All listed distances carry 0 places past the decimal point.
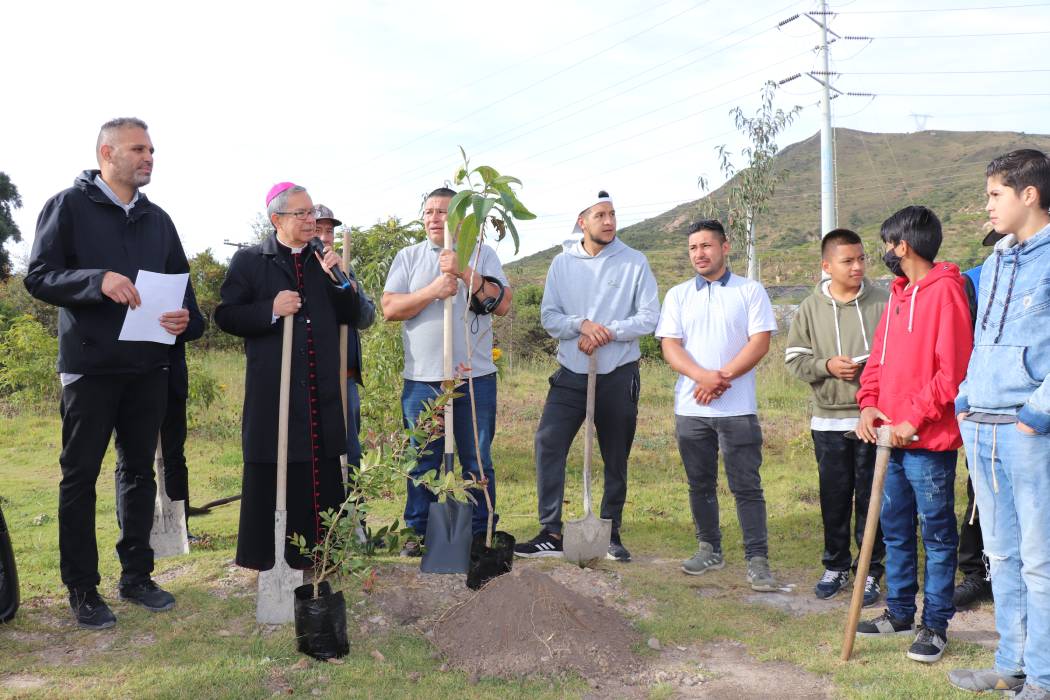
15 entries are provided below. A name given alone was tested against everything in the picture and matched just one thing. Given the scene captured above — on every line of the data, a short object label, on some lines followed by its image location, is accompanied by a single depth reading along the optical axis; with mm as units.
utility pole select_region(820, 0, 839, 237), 19875
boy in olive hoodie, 4477
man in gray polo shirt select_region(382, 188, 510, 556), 4789
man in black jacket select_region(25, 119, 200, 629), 3801
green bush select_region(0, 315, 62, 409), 10734
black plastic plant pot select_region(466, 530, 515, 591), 4261
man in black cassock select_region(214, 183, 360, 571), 4082
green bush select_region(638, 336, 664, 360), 15695
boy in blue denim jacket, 2992
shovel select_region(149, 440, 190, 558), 4961
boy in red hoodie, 3549
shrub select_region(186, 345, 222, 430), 9508
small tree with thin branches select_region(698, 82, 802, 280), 14141
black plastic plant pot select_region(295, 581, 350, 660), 3516
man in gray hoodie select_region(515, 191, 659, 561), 5012
